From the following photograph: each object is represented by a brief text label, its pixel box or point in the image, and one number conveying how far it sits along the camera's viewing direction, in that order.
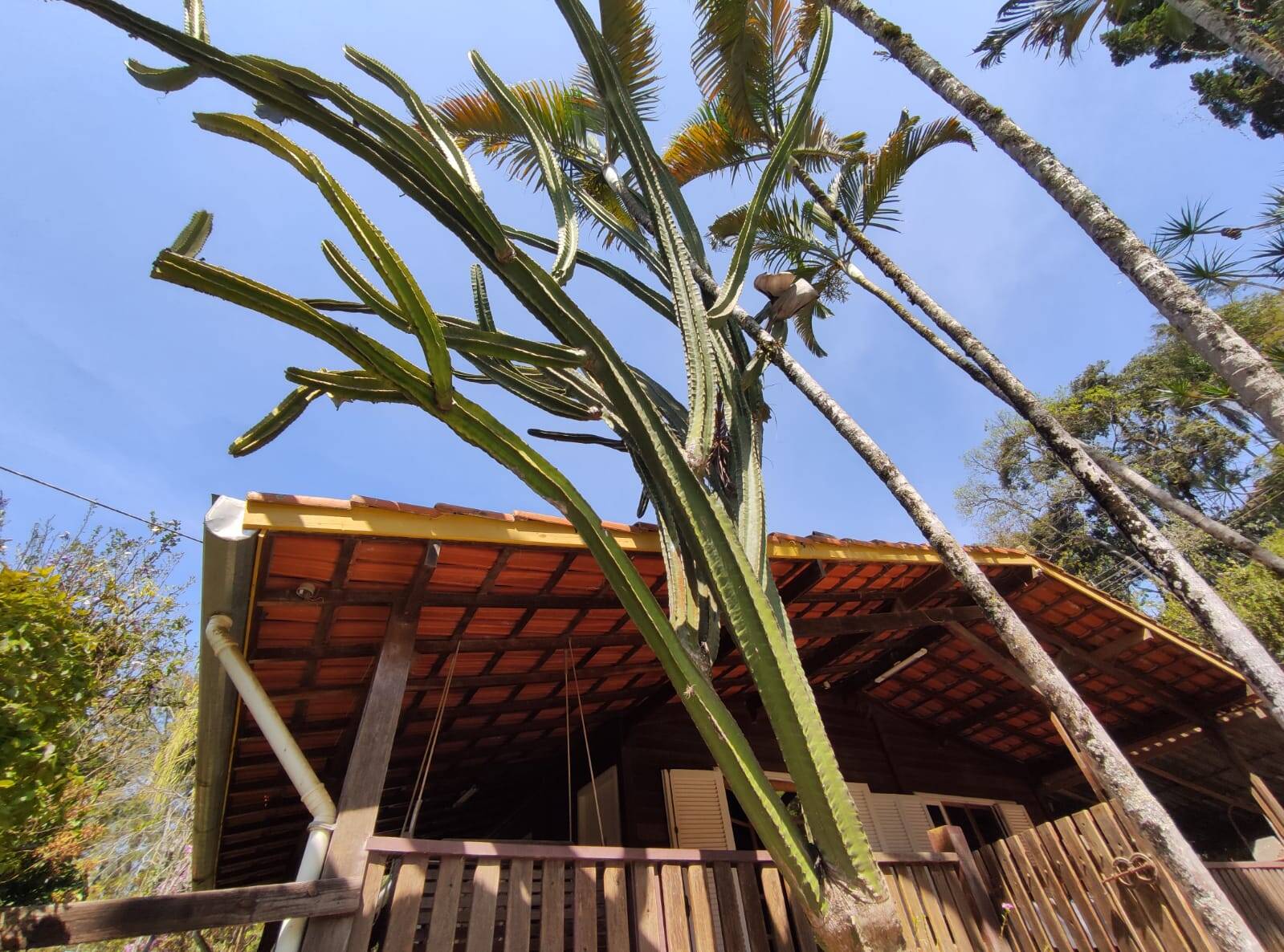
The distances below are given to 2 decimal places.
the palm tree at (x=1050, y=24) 5.94
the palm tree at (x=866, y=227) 5.80
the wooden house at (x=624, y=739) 2.72
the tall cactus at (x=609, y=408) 1.68
